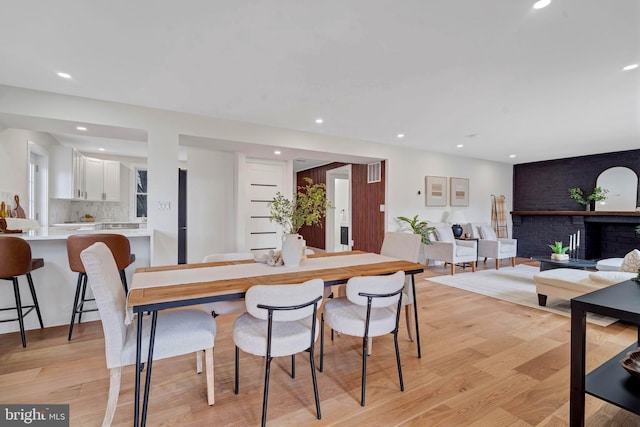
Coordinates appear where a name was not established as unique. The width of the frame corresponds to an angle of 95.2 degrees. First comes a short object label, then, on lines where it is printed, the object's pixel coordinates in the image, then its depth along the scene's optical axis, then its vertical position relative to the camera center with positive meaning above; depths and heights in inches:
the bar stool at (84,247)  103.2 -14.4
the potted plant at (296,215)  84.1 -1.1
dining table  59.4 -17.0
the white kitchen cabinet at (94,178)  225.3 +25.0
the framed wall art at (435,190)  243.4 +18.5
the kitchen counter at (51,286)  112.1 -30.4
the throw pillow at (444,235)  223.5 -17.4
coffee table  156.9 -28.1
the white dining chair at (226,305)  90.0 -29.2
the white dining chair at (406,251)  98.6 -14.8
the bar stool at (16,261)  93.0 -16.7
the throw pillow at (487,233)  249.1 -17.6
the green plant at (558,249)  171.8 -21.4
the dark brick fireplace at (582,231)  237.9 -16.4
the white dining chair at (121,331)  58.2 -26.9
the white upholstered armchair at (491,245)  225.5 -25.3
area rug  138.3 -44.4
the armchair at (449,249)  208.2 -27.1
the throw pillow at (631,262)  118.5 -20.4
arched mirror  233.5 +20.6
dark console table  47.3 -24.1
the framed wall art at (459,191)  259.4 +18.8
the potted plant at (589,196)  246.5 +14.5
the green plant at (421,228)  221.7 -12.2
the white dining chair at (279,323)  59.6 -27.1
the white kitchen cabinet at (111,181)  235.0 +24.2
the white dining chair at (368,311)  70.1 -27.4
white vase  87.7 -11.4
